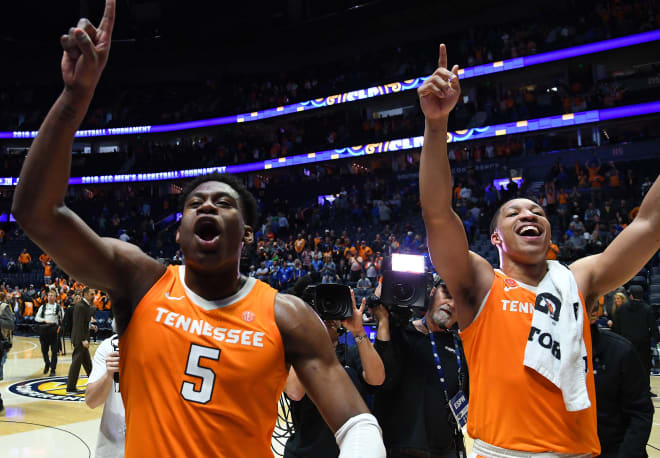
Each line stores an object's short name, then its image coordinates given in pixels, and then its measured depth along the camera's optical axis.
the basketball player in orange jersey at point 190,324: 1.53
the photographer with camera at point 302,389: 2.61
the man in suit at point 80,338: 8.81
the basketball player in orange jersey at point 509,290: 2.14
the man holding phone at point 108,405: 2.85
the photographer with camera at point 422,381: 2.93
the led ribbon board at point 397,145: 19.44
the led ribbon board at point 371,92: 20.05
